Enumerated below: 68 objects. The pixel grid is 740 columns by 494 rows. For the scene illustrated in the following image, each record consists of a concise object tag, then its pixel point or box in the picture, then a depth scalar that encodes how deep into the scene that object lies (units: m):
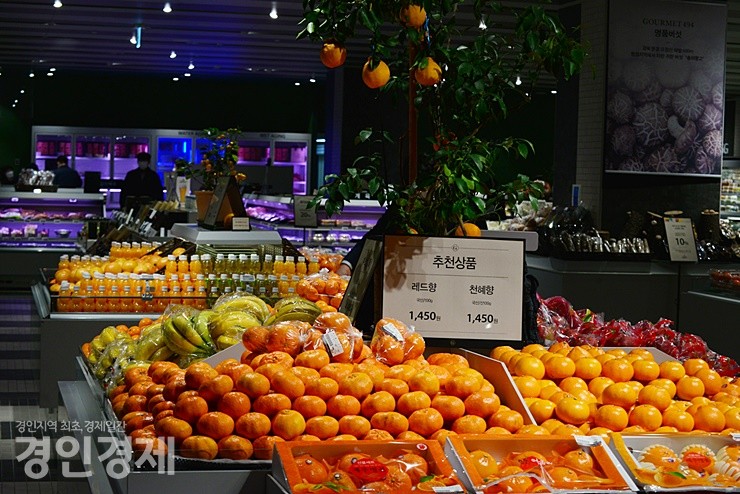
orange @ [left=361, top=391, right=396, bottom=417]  2.76
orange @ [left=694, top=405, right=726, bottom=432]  2.91
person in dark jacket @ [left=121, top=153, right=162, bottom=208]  15.18
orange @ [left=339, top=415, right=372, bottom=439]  2.70
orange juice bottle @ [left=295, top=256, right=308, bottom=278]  6.70
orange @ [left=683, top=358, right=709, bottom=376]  3.32
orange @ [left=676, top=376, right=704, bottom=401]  3.19
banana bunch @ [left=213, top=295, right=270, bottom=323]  3.99
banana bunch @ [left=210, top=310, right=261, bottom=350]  3.54
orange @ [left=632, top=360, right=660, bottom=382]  3.23
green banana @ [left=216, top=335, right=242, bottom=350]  3.52
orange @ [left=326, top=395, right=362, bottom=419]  2.74
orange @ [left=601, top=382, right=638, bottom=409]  3.00
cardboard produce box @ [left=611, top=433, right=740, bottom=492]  2.45
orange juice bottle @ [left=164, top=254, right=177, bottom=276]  6.70
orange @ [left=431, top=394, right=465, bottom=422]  2.81
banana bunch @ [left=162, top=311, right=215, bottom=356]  3.62
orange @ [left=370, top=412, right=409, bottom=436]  2.72
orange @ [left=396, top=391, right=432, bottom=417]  2.79
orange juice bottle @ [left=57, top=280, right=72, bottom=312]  6.13
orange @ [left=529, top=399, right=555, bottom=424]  2.94
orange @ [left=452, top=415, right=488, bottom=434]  2.77
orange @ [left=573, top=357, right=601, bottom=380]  3.23
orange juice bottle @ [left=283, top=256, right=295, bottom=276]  6.70
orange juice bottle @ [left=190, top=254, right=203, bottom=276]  6.72
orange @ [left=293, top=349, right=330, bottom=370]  2.93
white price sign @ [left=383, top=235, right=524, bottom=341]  3.42
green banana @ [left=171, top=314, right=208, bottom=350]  3.63
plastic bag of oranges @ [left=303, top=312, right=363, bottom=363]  3.05
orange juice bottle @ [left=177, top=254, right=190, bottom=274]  6.70
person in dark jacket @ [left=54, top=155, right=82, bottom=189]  17.20
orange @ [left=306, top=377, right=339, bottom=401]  2.76
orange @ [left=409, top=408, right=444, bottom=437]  2.74
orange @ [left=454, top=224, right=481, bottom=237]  3.59
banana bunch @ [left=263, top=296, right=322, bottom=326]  3.70
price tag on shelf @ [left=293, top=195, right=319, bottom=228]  12.19
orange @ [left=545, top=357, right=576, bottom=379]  3.19
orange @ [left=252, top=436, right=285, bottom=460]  2.60
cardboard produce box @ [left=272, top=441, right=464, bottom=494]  2.34
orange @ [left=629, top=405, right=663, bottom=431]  2.91
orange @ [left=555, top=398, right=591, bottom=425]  2.91
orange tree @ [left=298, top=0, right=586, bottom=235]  3.26
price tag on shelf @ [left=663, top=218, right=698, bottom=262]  8.91
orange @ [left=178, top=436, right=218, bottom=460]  2.58
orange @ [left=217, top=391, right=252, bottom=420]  2.69
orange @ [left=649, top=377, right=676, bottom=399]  3.15
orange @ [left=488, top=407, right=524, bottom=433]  2.80
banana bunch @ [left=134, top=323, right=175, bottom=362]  3.70
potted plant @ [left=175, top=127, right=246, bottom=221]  8.45
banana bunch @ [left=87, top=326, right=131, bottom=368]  4.18
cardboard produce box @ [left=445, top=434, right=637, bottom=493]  2.38
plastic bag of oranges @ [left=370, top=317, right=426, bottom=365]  3.10
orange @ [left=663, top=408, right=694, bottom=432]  2.94
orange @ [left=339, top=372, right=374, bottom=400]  2.80
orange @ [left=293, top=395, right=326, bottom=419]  2.71
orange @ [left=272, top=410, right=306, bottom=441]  2.64
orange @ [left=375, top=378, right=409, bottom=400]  2.84
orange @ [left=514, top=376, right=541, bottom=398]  3.04
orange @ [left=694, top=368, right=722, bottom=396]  3.24
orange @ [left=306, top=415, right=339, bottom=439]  2.67
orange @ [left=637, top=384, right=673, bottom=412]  3.00
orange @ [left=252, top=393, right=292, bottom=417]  2.70
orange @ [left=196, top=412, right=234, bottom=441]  2.63
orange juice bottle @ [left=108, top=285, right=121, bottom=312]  6.20
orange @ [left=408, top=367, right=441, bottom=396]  2.88
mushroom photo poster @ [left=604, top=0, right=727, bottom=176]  9.49
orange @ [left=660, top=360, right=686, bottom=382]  3.27
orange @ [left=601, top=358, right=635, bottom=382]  3.22
